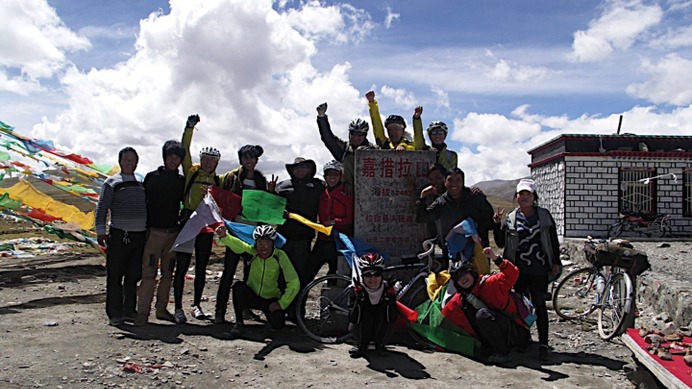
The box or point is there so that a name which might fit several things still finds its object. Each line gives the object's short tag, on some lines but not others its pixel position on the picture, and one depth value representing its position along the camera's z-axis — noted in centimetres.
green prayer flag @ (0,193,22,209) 1112
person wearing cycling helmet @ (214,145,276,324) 701
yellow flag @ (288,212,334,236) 707
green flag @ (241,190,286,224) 714
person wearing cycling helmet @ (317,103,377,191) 764
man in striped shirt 661
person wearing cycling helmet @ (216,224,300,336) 654
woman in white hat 598
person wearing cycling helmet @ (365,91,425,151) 750
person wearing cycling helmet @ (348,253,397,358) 590
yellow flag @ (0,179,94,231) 1095
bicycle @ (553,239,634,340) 710
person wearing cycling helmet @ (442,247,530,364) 573
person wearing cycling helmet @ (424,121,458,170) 757
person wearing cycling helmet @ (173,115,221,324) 702
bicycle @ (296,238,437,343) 667
